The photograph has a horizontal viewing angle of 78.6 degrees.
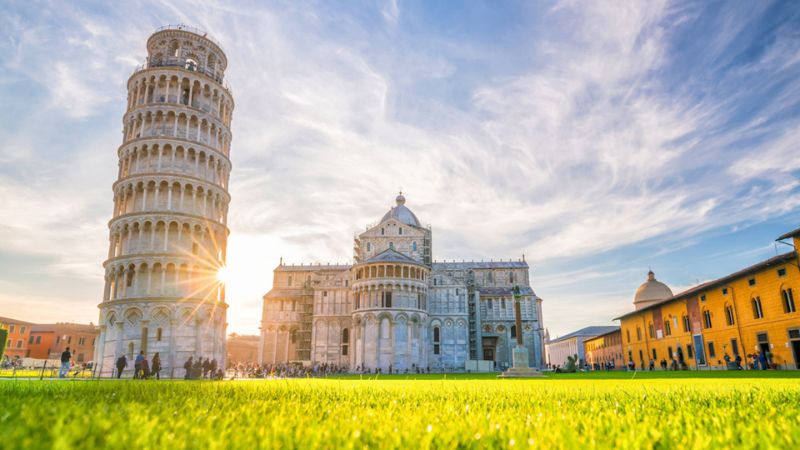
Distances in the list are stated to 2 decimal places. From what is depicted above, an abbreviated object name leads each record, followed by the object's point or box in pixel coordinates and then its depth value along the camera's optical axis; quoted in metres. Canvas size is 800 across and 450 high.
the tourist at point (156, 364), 26.94
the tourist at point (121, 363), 26.06
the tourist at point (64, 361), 28.55
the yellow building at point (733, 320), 28.97
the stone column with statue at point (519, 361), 28.67
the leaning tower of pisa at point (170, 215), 33.84
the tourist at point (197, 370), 30.26
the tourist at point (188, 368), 29.36
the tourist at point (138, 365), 24.59
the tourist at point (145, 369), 25.45
